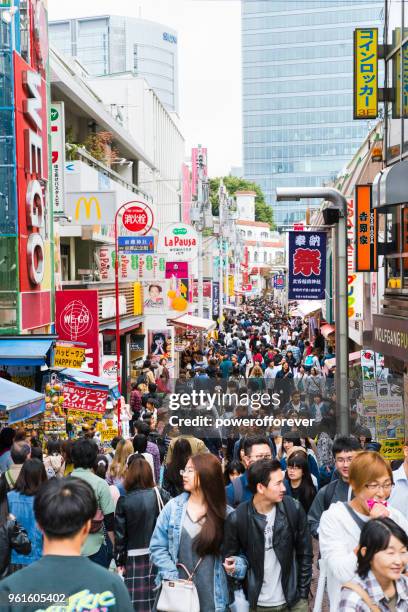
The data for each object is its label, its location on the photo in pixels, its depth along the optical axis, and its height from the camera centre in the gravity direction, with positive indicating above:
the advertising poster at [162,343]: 30.14 -3.00
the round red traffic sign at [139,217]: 22.64 +0.84
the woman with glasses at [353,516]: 4.86 -1.44
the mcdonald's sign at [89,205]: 20.64 +1.04
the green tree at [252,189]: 102.91 +7.14
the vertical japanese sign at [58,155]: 17.75 +1.84
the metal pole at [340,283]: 9.79 -0.36
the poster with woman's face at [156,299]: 31.08 -1.58
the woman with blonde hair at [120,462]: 8.55 -1.94
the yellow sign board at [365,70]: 15.14 +2.88
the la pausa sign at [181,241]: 31.41 +0.34
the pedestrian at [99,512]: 6.97 -1.98
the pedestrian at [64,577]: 3.31 -1.15
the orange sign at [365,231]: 15.27 +0.30
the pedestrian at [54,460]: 9.56 -2.14
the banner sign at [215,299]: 47.76 -2.50
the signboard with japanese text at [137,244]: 21.66 +0.18
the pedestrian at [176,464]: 7.54 -1.73
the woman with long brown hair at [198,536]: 5.36 -1.64
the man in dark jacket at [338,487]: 6.43 -1.67
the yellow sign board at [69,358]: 14.93 -1.68
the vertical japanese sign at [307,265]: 14.24 -0.24
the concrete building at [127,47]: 157.25 +35.17
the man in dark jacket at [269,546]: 5.44 -1.73
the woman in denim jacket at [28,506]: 6.71 -1.81
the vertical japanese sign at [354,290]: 20.50 -0.92
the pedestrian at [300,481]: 7.77 -1.93
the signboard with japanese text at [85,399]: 13.37 -2.09
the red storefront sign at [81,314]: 18.52 -1.22
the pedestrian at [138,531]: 6.54 -1.97
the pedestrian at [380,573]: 4.14 -1.44
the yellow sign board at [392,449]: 11.14 -2.39
